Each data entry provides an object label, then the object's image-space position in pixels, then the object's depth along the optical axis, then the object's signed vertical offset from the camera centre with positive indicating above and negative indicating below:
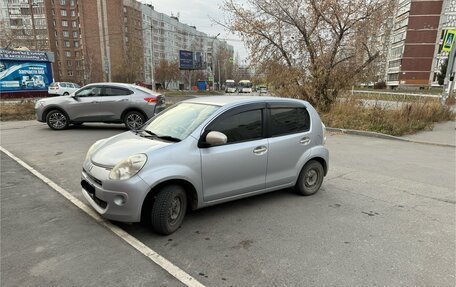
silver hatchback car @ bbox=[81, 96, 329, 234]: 3.35 -0.97
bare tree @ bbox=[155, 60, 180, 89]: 69.31 +1.36
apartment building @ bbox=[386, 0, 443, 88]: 75.75 +9.21
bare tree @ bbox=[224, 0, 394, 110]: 13.80 +1.80
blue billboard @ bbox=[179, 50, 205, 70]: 52.38 +3.04
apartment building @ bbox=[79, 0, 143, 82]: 77.96 +12.96
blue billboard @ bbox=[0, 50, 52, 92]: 21.91 +0.46
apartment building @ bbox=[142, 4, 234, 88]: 92.81 +13.16
